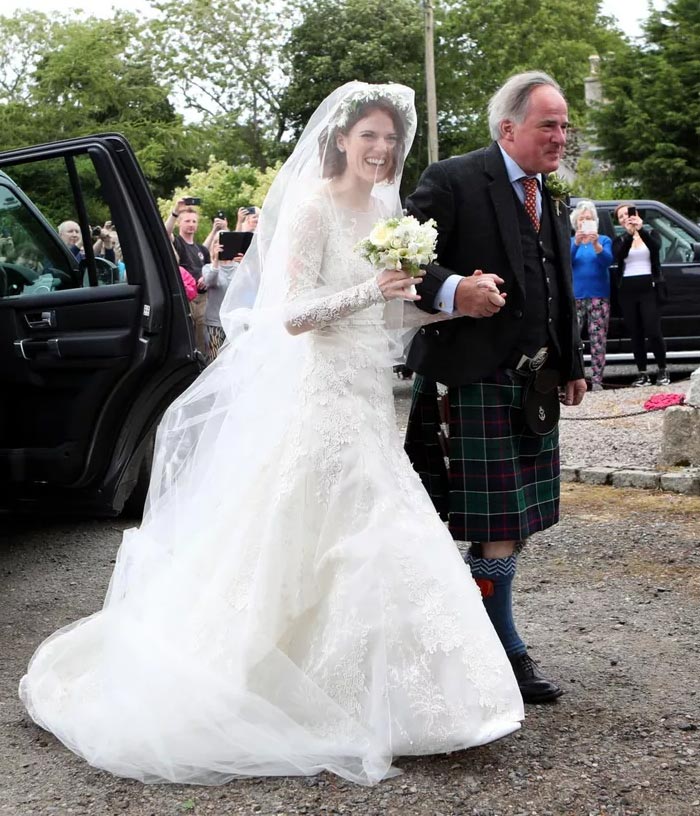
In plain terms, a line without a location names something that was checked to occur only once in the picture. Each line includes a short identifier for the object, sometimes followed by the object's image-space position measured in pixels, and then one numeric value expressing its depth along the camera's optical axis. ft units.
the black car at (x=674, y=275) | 45.91
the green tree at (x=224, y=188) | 136.87
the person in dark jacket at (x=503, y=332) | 13.62
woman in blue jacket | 43.04
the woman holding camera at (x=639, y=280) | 43.11
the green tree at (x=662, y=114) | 112.06
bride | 12.05
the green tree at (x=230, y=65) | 169.07
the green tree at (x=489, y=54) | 156.46
